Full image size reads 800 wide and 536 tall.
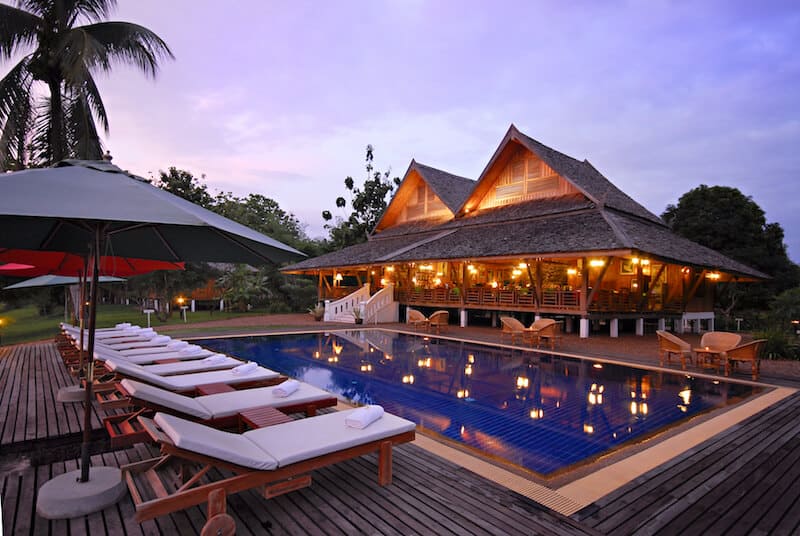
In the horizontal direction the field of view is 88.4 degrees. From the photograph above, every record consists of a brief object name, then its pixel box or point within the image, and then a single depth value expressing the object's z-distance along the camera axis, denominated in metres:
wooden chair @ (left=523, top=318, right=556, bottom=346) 12.84
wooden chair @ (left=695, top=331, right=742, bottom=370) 9.23
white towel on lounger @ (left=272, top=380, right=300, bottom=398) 4.79
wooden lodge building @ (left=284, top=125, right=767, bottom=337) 14.98
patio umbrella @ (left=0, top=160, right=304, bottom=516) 2.35
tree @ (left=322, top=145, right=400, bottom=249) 33.25
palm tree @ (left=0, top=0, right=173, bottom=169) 8.77
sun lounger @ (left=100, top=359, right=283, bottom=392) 4.75
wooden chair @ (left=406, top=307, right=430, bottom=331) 16.79
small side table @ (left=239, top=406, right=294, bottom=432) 3.97
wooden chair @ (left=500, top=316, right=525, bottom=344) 13.45
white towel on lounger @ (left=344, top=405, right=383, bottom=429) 3.56
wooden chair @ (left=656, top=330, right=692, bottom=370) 9.52
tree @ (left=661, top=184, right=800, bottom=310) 25.50
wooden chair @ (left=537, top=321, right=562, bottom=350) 12.47
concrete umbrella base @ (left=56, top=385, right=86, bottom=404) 5.18
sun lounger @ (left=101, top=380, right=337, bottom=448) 3.63
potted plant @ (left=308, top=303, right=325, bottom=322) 21.88
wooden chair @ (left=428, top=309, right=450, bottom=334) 15.78
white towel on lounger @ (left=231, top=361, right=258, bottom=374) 5.99
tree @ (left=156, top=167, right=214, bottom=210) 23.47
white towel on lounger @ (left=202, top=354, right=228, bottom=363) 6.94
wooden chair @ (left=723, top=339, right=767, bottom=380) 8.48
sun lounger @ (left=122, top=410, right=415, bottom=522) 2.60
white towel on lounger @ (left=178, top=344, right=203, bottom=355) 7.66
